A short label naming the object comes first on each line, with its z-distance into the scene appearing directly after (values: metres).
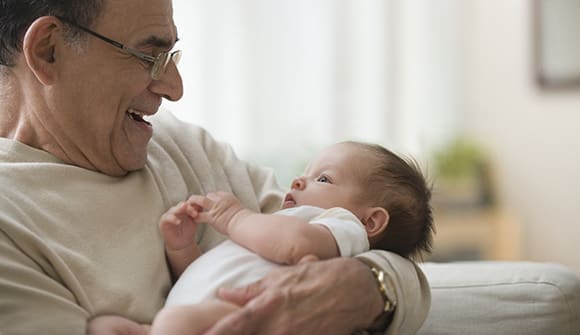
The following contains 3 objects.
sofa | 1.92
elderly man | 1.48
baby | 1.52
